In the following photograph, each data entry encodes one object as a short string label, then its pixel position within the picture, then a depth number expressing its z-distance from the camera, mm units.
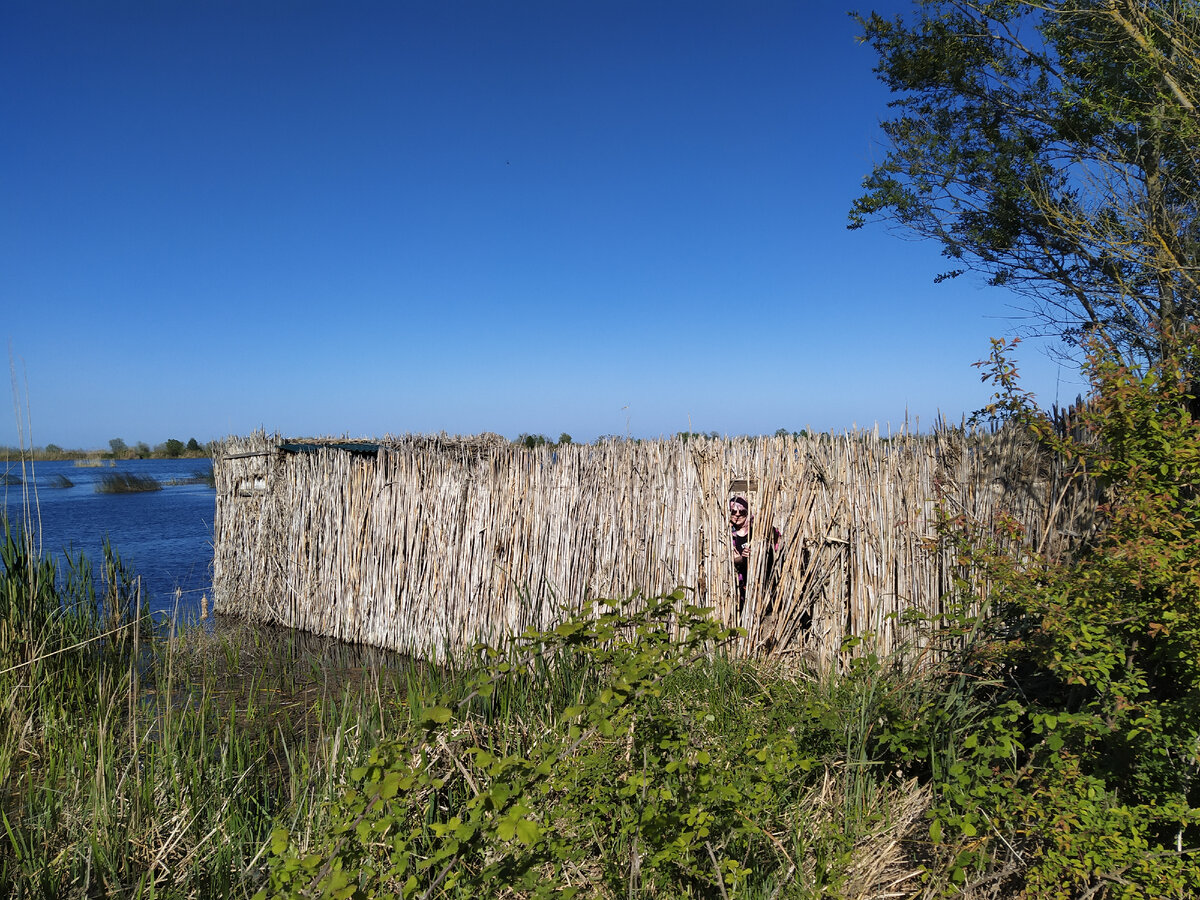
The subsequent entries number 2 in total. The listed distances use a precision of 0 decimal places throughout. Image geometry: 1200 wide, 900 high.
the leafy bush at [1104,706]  2021
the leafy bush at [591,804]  1591
